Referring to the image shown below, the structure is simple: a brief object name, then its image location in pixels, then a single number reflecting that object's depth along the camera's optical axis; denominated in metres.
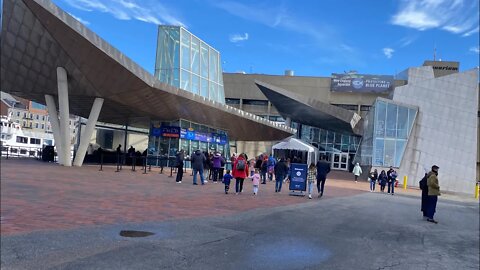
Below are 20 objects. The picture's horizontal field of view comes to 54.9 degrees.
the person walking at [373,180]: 26.47
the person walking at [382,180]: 26.44
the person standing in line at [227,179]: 16.06
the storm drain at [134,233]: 7.37
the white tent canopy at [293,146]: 39.72
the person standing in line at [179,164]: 20.13
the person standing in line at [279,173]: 18.78
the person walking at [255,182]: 16.63
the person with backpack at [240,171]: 16.48
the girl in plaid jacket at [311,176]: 17.42
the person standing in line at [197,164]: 19.56
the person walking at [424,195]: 13.62
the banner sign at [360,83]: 81.62
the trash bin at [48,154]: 27.93
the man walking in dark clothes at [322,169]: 17.56
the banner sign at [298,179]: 17.88
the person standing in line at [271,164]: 25.78
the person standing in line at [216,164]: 21.95
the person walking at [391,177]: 24.75
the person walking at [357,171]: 35.59
